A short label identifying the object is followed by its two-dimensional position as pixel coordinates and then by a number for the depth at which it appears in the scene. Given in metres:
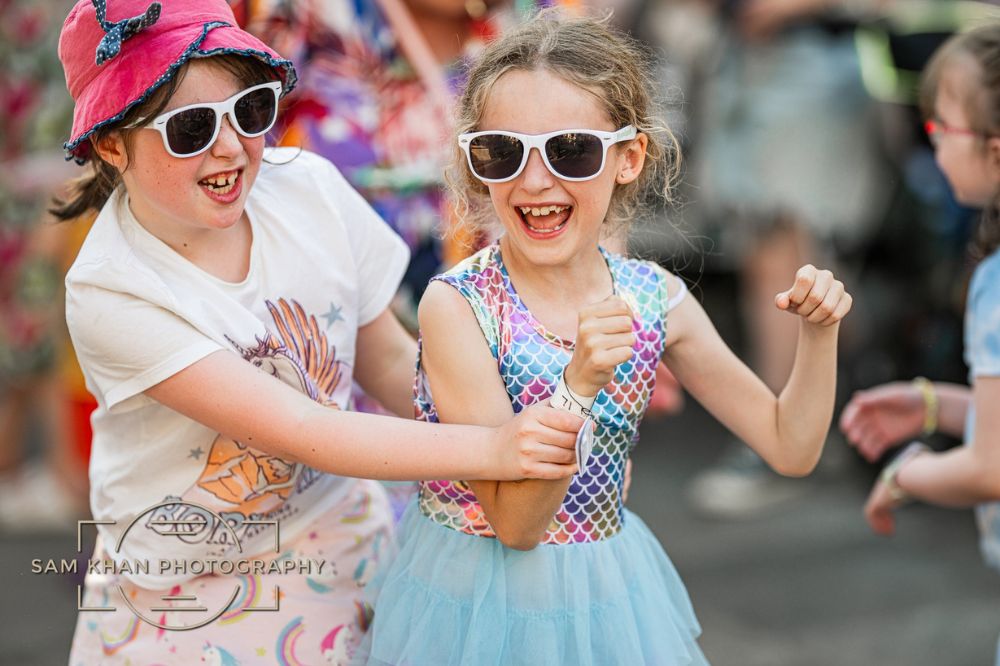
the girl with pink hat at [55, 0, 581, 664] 3.61
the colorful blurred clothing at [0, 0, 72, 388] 9.18
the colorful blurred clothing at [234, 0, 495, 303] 5.64
